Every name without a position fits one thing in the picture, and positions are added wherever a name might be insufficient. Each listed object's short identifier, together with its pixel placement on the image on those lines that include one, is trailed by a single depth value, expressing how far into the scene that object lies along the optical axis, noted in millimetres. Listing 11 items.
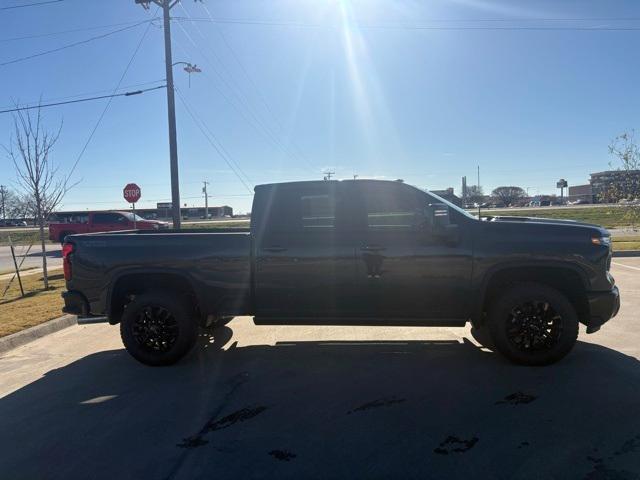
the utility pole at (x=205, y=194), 99312
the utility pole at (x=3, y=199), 100700
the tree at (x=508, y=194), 119350
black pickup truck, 4684
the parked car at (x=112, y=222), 23344
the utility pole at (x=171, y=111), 15969
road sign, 16716
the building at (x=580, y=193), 122912
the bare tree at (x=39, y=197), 10539
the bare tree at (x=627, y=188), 15102
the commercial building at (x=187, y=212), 83912
